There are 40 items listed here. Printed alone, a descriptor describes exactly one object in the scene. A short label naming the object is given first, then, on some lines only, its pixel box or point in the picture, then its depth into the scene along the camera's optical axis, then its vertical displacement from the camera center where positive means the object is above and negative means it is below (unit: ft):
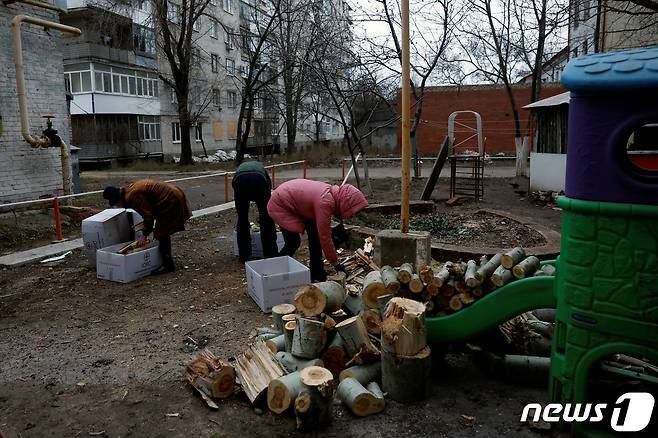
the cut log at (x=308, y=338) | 12.11 -4.24
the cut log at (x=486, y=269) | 11.84 -2.75
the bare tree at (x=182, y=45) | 77.10 +16.98
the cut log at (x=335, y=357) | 12.34 -4.77
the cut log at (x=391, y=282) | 12.50 -3.12
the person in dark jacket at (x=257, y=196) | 22.06 -1.85
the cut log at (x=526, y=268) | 11.75 -2.68
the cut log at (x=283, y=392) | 10.83 -4.89
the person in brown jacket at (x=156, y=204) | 21.06 -2.02
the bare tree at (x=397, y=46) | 53.62 +10.40
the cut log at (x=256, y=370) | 11.48 -4.84
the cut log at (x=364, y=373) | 11.81 -4.93
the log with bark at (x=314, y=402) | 10.39 -4.89
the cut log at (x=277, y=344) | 13.25 -4.78
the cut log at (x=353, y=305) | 13.79 -4.01
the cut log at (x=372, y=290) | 12.93 -3.42
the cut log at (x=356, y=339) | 12.09 -4.33
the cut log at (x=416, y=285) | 12.32 -3.14
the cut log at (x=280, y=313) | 14.06 -4.24
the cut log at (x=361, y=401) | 10.96 -5.16
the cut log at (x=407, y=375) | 11.16 -4.77
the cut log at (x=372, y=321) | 12.82 -4.10
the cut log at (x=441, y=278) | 12.16 -2.96
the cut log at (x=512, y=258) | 11.88 -2.54
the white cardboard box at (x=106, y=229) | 22.54 -3.20
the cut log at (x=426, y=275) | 12.32 -2.92
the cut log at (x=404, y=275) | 12.45 -2.94
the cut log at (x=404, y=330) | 10.98 -3.73
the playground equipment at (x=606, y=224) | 8.79 -1.37
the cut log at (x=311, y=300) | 12.53 -3.51
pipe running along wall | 34.63 +5.37
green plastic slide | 11.23 -3.51
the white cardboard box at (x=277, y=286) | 16.97 -4.30
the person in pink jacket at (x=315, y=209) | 16.98 -1.94
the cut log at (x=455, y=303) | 12.09 -3.50
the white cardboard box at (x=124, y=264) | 21.08 -4.40
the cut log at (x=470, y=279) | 11.84 -2.90
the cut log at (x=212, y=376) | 11.75 -4.98
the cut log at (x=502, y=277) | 11.70 -2.85
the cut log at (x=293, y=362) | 11.98 -4.79
